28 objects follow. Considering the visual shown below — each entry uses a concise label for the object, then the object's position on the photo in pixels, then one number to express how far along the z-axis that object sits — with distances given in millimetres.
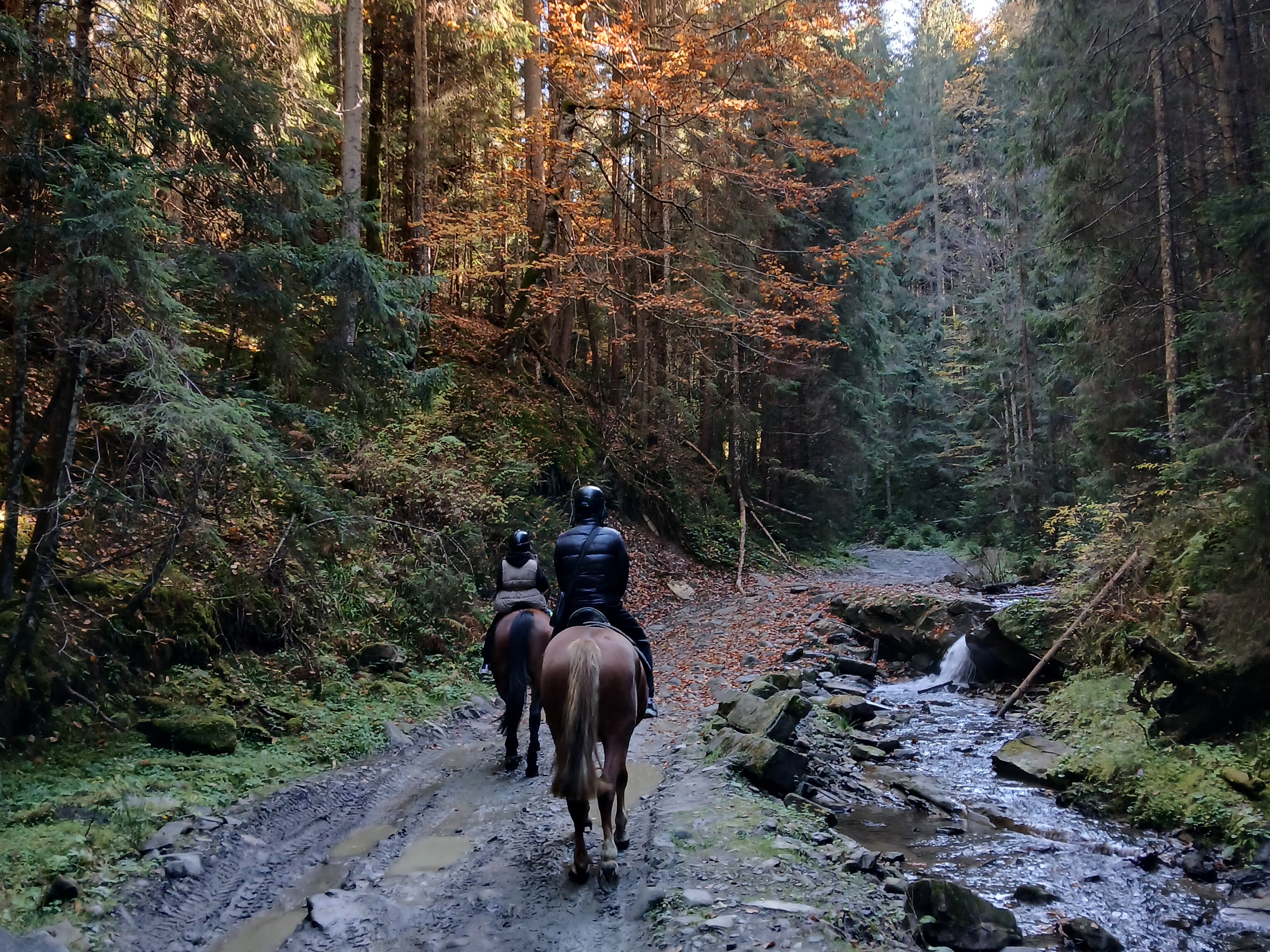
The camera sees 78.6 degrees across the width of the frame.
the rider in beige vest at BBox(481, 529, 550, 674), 7926
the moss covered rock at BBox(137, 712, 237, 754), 6555
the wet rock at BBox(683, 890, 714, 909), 4727
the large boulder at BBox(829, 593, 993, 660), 14828
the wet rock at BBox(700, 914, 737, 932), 4445
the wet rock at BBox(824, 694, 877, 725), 11016
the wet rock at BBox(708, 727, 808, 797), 7293
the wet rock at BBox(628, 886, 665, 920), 4691
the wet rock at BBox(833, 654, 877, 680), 13773
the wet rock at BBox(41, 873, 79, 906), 4328
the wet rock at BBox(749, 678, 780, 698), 9492
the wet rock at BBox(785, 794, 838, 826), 7004
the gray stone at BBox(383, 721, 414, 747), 8086
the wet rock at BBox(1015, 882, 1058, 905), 6266
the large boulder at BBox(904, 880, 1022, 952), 5363
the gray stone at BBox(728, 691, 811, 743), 8211
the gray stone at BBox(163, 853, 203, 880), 4910
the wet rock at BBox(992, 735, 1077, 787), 8898
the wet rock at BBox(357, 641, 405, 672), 9758
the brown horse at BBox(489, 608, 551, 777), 7488
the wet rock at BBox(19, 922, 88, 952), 3775
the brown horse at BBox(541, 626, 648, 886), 4859
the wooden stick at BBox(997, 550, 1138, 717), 11180
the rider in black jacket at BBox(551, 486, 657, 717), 5750
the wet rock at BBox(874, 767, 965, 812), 8164
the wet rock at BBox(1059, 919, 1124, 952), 5598
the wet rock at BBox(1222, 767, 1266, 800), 7680
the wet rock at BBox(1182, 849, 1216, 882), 6730
